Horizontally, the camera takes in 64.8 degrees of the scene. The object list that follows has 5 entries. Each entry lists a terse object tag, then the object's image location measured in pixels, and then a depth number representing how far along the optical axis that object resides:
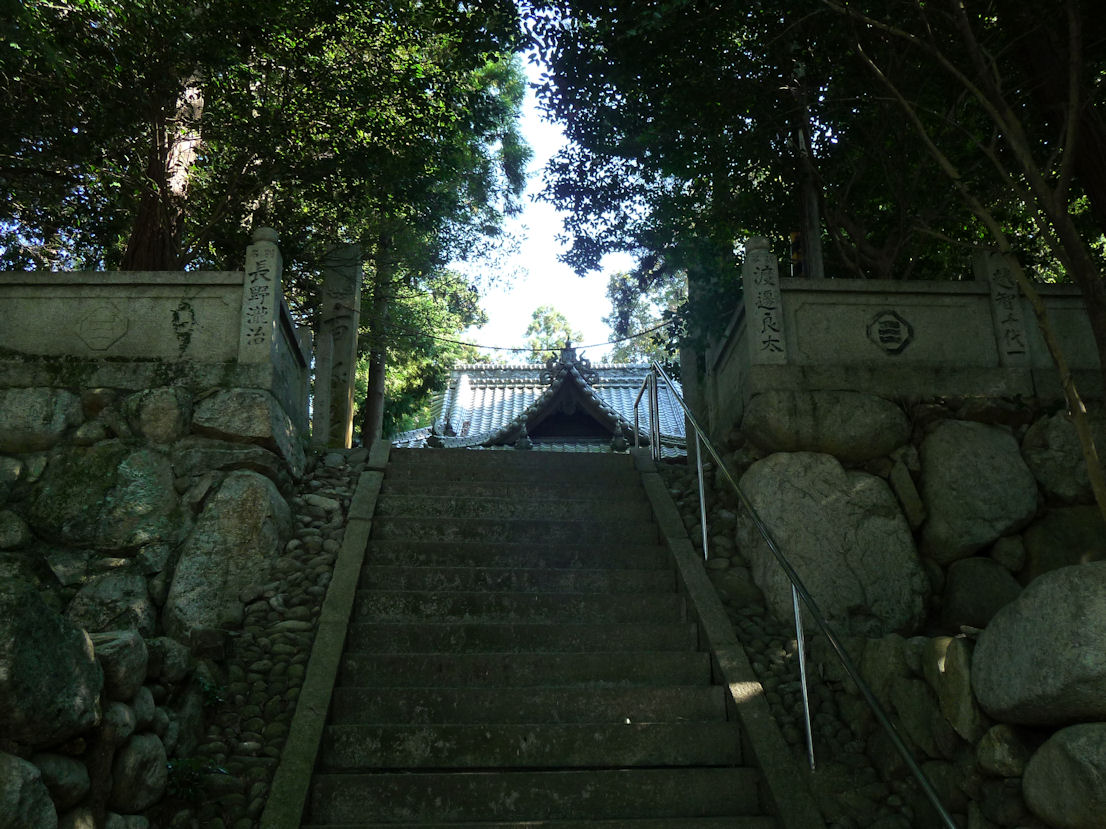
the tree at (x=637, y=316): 20.88
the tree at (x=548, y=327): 31.83
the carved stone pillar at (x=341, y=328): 11.80
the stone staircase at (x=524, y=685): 4.51
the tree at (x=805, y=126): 7.19
